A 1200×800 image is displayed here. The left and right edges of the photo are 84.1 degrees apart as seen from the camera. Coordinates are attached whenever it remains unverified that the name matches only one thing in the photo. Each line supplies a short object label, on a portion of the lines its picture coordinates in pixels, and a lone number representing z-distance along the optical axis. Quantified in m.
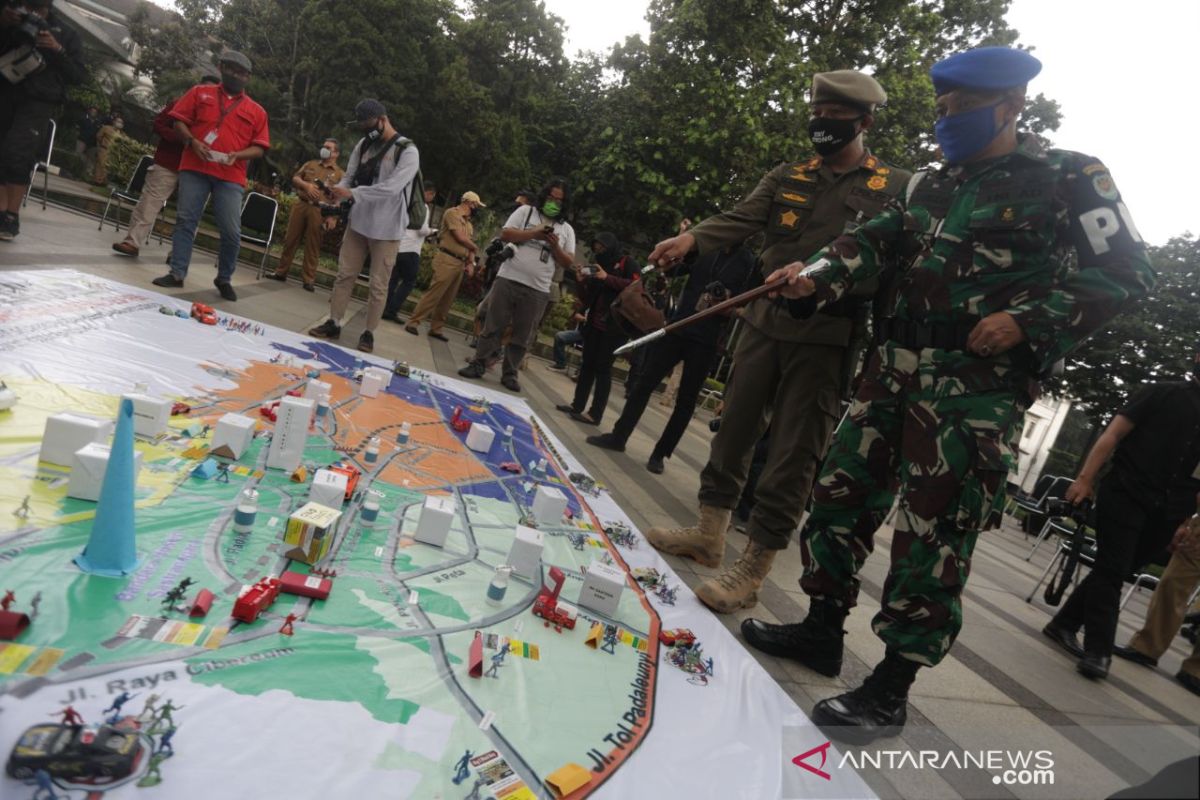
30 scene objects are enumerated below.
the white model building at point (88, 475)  1.97
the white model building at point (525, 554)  2.48
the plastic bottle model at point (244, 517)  2.11
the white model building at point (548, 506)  3.16
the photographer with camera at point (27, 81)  5.09
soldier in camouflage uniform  2.03
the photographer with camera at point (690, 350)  5.19
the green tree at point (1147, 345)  20.67
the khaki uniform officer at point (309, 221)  8.61
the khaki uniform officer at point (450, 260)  8.36
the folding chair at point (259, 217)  8.79
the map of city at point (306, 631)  1.32
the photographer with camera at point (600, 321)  6.36
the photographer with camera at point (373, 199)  5.62
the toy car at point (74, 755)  1.09
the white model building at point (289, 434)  2.65
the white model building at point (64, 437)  2.09
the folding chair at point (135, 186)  8.63
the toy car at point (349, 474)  2.58
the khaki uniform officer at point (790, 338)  2.89
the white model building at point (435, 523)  2.46
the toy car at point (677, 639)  2.40
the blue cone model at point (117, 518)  1.69
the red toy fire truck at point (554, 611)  2.25
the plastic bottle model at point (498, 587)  2.23
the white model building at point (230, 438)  2.61
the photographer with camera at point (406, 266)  8.36
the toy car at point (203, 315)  4.65
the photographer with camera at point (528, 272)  6.45
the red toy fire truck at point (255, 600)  1.66
